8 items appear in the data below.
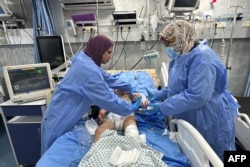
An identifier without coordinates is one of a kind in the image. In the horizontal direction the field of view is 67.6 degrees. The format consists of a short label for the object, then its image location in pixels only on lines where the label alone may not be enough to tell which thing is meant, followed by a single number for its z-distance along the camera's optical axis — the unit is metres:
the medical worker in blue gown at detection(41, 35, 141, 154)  1.26
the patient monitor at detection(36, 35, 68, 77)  2.43
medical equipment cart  1.86
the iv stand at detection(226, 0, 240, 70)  2.58
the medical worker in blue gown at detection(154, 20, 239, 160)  1.16
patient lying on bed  1.25
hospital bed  0.93
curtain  2.70
